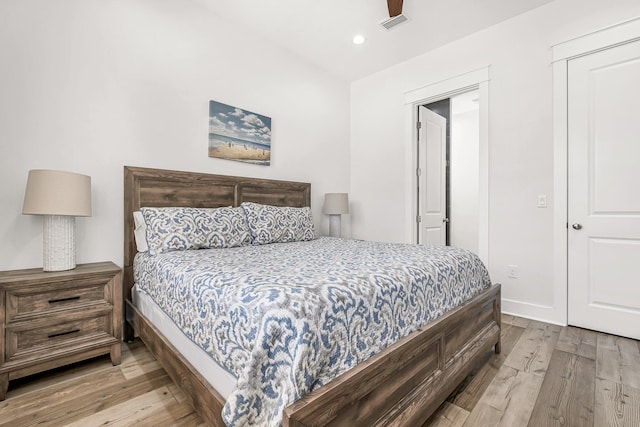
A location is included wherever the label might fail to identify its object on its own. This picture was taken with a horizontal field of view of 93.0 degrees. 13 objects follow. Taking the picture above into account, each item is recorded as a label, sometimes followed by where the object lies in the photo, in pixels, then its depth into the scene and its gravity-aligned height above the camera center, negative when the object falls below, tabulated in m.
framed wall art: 2.93 +0.80
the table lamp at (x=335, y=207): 3.77 +0.07
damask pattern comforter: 0.93 -0.38
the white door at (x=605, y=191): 2.37 +0.18
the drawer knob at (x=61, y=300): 1.77 -0.52
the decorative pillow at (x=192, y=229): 2.16 -0.12
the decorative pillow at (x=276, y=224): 2.71 -0.11
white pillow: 2.31 -0.15
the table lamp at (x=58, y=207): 1.80 +0.04
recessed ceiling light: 3.27 +1.90
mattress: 1.15 -0.63
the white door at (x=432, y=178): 3.80 +0.46
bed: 0.99 -0.67
